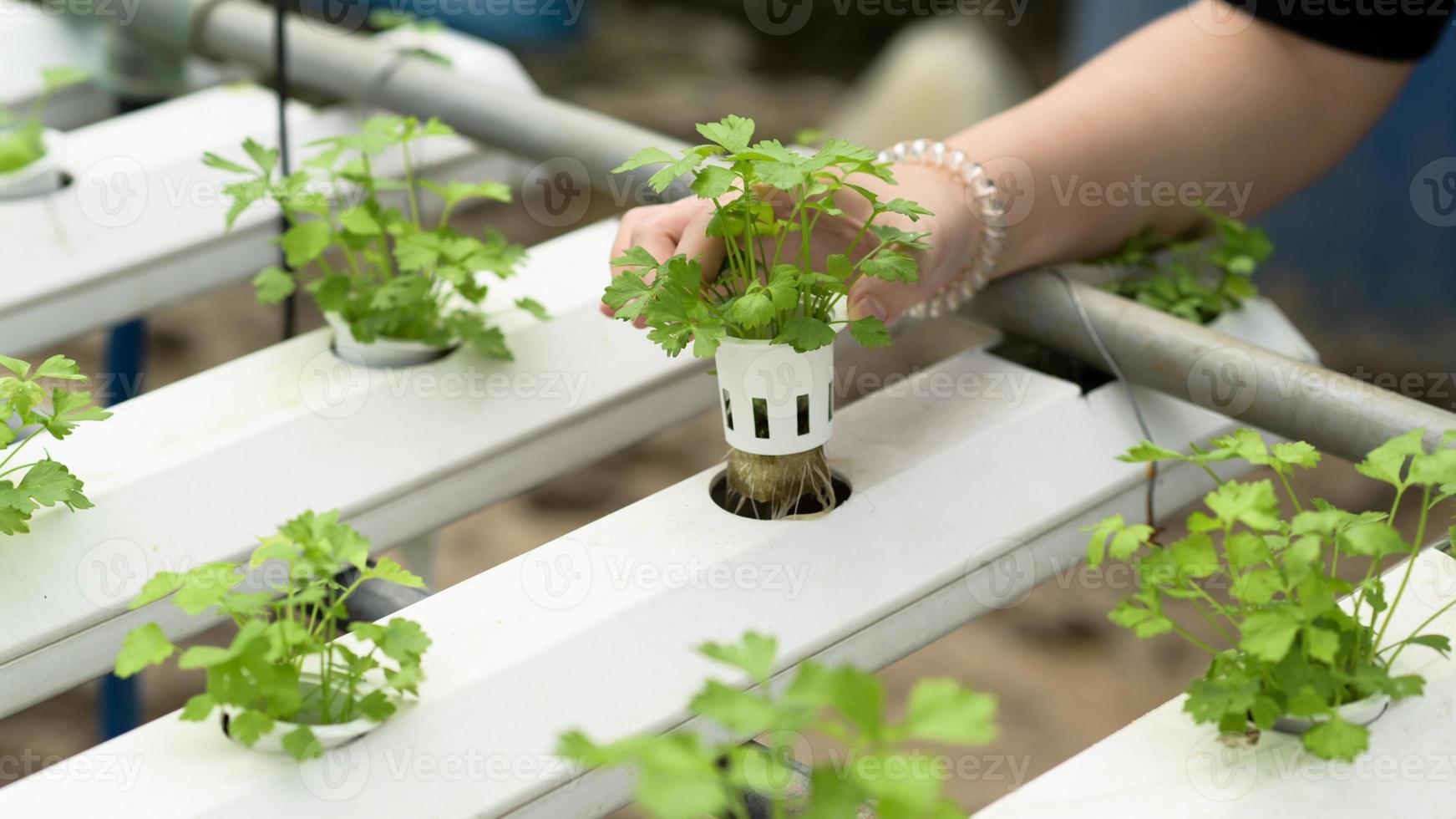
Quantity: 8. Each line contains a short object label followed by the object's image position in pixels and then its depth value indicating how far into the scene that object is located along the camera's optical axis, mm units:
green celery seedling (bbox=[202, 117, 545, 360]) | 1424
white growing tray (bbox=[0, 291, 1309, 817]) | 1249
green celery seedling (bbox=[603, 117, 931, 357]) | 1296
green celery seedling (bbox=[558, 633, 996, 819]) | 1120
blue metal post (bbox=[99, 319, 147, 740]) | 1657
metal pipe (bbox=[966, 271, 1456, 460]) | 1366
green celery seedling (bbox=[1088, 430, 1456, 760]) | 1247
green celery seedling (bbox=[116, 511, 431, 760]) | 1242
